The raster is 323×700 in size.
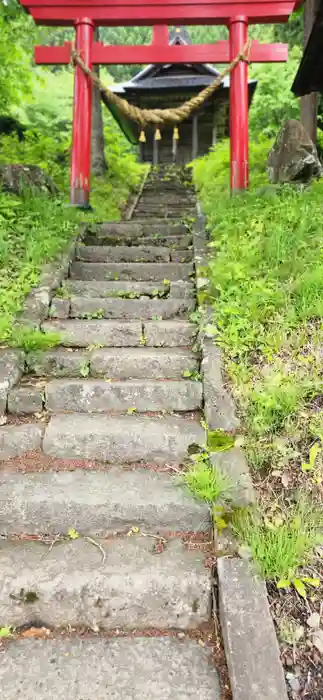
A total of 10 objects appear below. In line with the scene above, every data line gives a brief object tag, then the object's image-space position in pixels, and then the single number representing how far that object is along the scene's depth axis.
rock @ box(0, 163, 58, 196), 6.74
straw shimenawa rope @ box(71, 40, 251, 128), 7.39
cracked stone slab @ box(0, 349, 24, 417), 3.31
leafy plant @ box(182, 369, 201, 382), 3.60
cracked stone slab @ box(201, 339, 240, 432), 3.01
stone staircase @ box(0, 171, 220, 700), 1.90
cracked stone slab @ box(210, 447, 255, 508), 2.45
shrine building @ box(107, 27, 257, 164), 17.91
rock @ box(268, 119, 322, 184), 6.98
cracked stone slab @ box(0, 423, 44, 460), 2.99
